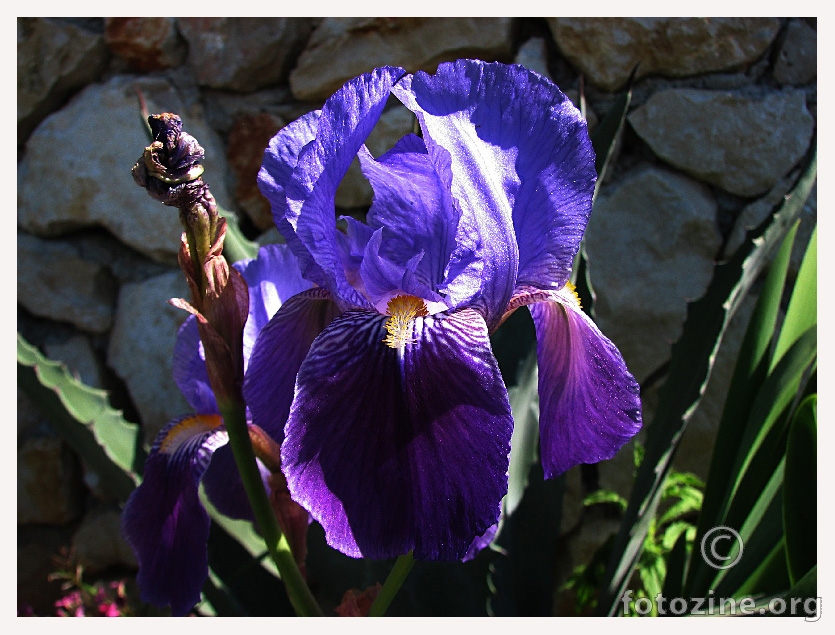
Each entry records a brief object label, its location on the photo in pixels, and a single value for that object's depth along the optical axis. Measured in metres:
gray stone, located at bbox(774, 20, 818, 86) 1.30
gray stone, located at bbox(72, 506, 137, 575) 1.68
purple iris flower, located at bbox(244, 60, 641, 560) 0.39
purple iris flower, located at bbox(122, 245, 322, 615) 0.51
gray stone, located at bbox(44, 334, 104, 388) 1.66
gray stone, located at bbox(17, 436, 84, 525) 1.68
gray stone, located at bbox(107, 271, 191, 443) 1.59
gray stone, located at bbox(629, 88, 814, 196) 1.31
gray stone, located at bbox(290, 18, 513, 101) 1.42
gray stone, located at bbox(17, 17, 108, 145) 1.55
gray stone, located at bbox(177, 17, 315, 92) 1.49
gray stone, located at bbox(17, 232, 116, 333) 1.63
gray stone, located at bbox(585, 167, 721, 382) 1.36
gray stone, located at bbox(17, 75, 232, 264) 1.54
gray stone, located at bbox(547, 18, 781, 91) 1.30
